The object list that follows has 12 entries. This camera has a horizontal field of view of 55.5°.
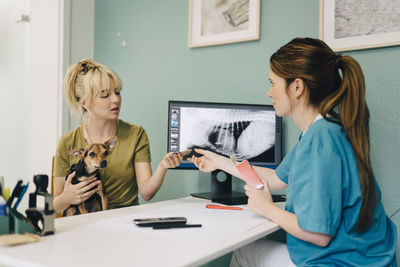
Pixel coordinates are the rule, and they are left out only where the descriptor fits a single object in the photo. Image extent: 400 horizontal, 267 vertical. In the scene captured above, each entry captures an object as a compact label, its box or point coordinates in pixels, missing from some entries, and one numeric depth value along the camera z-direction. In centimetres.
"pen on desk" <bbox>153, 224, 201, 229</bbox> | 108
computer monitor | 178
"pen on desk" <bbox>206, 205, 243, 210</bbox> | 143
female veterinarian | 101
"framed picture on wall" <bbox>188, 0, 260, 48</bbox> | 198
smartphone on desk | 109
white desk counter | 79
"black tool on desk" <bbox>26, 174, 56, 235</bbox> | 95
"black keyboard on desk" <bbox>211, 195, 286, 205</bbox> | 155
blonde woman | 166
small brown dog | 142
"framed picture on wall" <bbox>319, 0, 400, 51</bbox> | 164
